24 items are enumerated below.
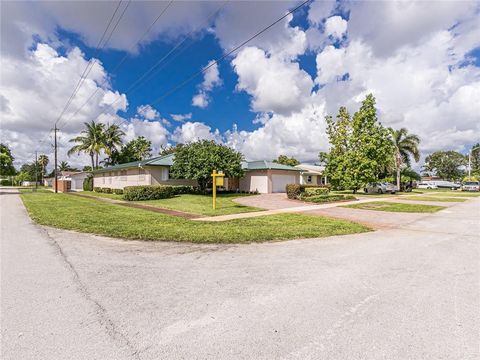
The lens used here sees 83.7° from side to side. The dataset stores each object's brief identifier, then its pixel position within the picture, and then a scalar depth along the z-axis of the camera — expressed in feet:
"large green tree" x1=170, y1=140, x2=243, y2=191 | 72.13
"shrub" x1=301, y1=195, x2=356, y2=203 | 63.16
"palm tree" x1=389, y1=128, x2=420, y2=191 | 130.72
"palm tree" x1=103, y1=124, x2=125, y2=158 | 150.10
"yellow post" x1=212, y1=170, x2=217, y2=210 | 47.21
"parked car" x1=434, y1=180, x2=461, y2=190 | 182.62
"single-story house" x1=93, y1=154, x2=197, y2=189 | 81.71
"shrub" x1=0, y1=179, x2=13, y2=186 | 240.32
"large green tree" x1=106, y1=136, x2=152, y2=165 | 159.02
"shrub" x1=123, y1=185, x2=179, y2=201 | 65.72
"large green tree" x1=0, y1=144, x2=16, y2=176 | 98.85
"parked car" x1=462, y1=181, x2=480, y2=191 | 144.15
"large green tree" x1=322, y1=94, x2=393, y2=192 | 80.07
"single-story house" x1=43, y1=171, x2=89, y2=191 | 160.04
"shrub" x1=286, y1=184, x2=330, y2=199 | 70.18
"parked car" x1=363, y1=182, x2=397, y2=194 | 102.16
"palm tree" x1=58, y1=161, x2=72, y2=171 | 329.93
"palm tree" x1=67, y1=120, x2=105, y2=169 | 144.05
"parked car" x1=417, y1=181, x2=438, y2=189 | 187.33
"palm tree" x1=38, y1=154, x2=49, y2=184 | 290.15
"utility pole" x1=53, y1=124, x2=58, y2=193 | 120.51
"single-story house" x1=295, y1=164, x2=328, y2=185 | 114.34
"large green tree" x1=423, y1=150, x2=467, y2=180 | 239.71
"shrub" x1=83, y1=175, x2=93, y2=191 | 132.73
